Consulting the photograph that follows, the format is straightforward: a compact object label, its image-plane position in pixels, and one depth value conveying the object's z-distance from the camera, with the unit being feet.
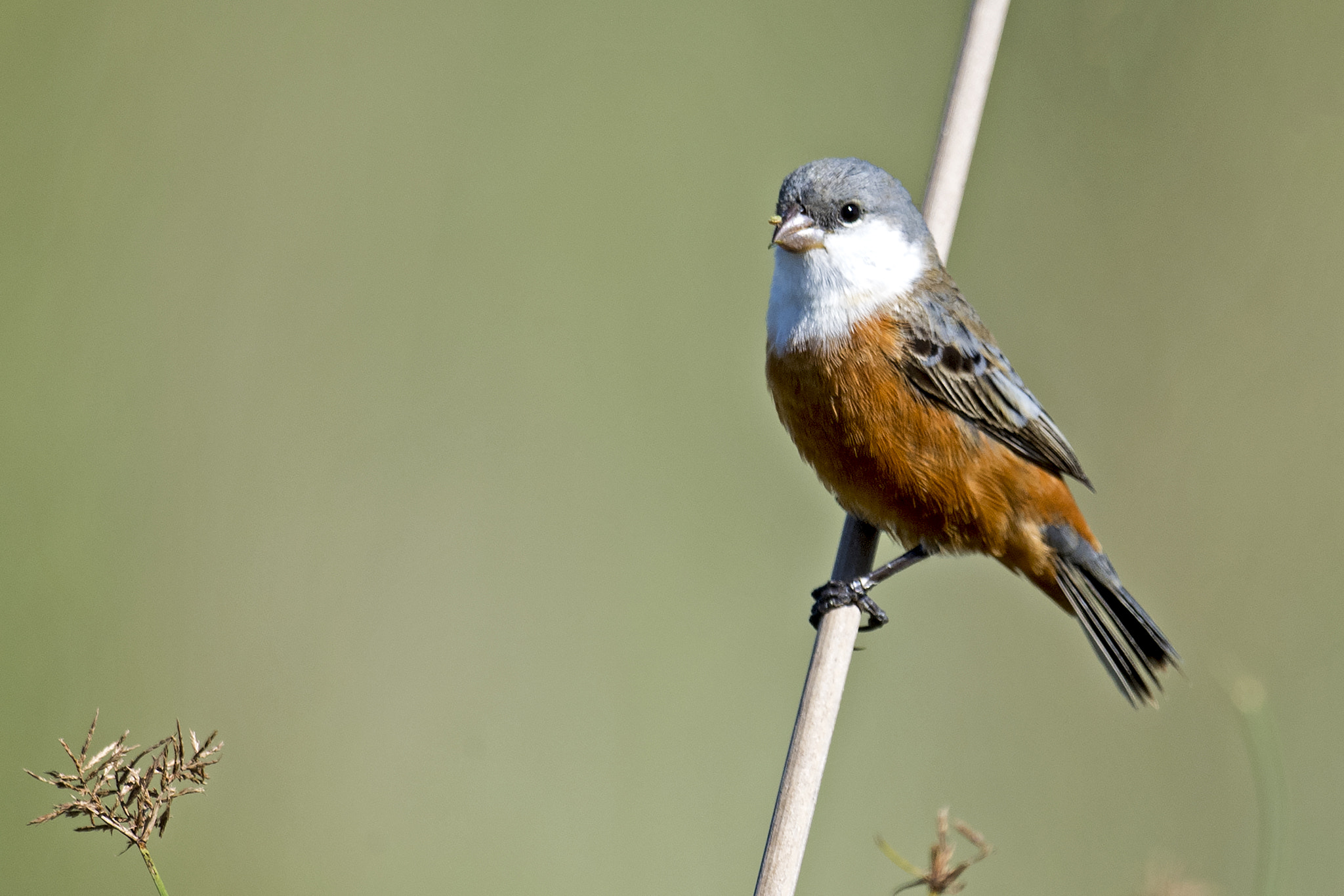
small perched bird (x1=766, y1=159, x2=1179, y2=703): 11.40
